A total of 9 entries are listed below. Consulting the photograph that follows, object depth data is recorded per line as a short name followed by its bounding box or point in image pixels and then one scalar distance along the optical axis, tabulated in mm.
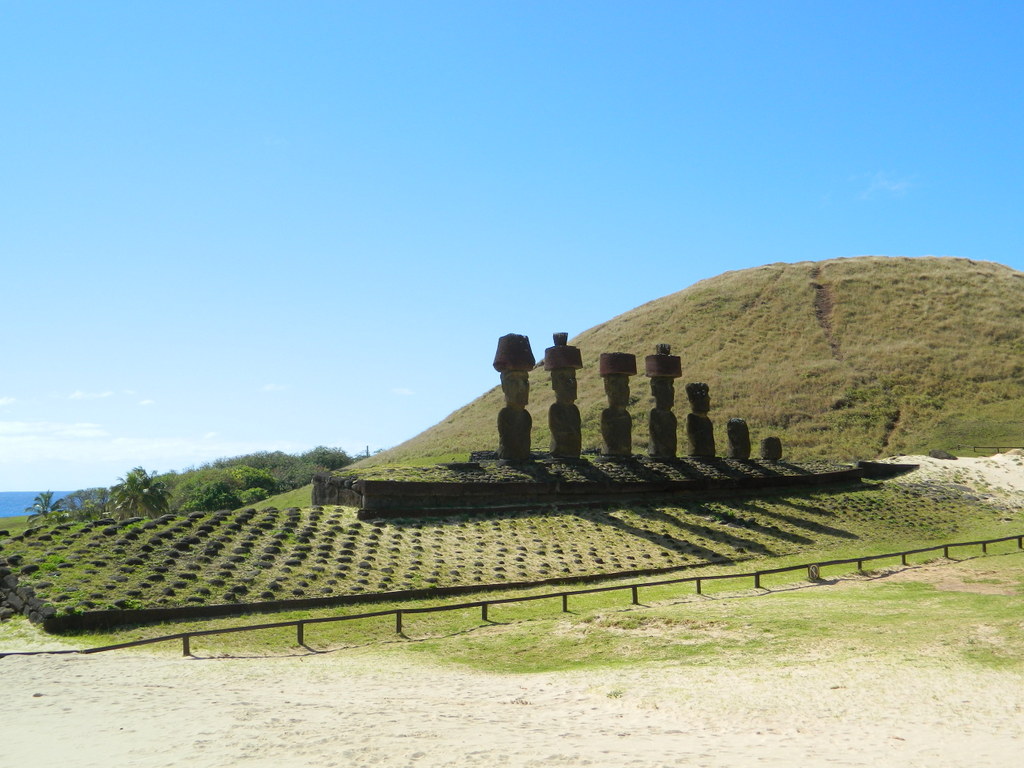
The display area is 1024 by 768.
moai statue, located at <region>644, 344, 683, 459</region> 28609
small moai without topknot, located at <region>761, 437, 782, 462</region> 32031
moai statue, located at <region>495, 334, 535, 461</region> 24750
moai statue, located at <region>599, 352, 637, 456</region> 27594
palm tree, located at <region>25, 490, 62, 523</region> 43950
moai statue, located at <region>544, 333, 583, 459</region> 26031
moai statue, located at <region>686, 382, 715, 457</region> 29812
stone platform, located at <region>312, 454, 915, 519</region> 20719
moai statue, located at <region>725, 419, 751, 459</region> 30953
